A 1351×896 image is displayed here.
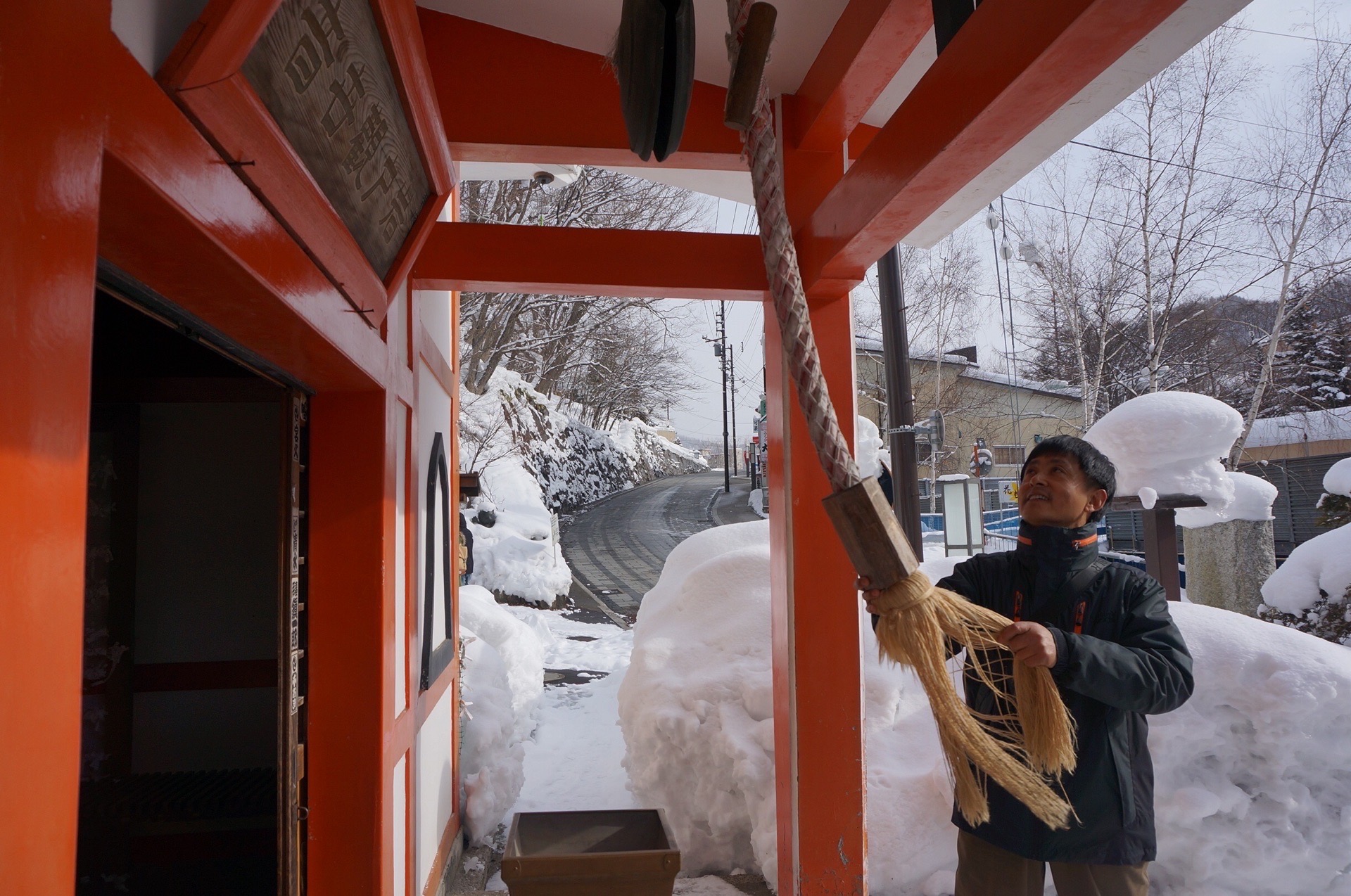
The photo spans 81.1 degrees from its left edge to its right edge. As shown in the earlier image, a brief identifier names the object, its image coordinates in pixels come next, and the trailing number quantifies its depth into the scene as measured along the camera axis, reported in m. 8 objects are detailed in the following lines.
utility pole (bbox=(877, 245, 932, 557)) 7.15
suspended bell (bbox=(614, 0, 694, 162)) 1.13
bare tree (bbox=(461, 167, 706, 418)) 12.04
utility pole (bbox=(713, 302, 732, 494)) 28.13
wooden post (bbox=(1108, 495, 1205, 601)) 5.71
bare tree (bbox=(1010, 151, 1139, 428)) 12.84
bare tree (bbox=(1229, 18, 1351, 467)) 10.55
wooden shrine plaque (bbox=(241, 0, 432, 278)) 1.42
